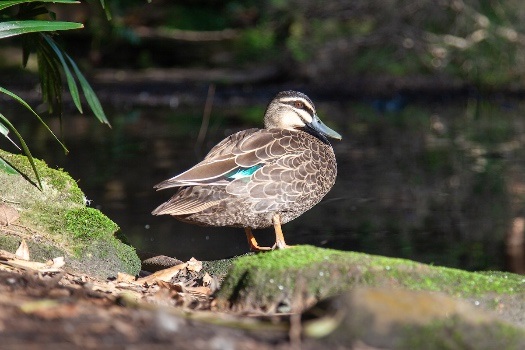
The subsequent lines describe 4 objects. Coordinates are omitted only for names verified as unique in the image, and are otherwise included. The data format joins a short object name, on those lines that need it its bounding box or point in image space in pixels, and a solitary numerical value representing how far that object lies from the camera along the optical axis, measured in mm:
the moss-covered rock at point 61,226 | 11719
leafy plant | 12620
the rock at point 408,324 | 6965
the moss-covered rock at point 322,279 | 8664
